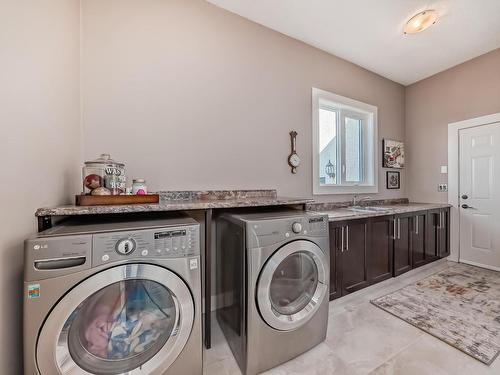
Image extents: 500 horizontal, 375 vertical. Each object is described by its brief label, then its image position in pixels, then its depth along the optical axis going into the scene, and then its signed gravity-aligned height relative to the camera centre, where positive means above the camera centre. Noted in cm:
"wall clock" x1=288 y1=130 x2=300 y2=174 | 242 +35
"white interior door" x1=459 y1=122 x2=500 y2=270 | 276 -13
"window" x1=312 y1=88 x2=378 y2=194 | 266 +59
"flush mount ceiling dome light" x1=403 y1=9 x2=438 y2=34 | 206 +164
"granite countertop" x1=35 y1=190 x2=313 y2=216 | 101 -10
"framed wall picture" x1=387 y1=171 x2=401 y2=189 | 338 +10
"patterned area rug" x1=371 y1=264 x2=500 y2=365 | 151 -111
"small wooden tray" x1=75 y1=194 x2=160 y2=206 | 120 -7
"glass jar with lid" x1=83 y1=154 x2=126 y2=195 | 128 +8
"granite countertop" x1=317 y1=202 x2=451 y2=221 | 194 -27
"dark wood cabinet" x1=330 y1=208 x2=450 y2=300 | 192 -65
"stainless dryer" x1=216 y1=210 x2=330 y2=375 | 122 -63
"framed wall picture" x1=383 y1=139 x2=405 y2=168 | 332 +52
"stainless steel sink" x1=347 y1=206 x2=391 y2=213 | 235 -27
